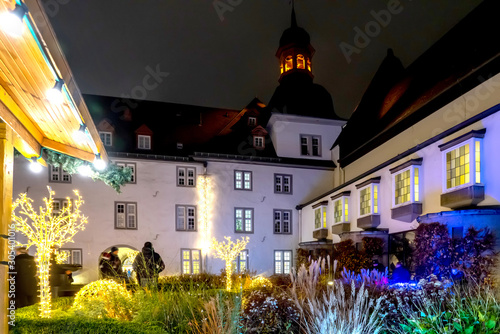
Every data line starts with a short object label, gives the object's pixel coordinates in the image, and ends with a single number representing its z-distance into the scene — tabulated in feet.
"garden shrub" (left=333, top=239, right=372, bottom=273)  43.02
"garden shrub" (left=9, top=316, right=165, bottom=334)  16.07
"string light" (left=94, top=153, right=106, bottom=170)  19.87
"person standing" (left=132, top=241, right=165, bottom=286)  25.93
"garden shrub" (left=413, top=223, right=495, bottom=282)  28.12
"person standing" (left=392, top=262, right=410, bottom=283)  32.86
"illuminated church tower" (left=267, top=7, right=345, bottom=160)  71.31
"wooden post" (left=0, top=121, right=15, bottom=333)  13.62
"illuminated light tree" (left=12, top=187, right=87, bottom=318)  18.94
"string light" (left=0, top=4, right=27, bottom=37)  7.88
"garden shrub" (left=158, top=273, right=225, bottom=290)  38.38
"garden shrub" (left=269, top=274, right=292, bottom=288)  31.76
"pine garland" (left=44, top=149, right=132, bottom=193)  23.27
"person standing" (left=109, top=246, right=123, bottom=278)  30.50
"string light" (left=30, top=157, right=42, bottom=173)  20.26
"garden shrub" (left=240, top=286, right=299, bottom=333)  16.28
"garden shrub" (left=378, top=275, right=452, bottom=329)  17.12
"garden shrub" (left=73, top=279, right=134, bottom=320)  18.85
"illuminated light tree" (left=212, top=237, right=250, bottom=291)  36.05
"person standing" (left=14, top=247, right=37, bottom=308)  18.17
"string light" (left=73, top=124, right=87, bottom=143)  15.39
